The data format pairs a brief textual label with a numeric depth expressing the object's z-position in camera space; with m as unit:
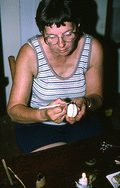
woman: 1.13
